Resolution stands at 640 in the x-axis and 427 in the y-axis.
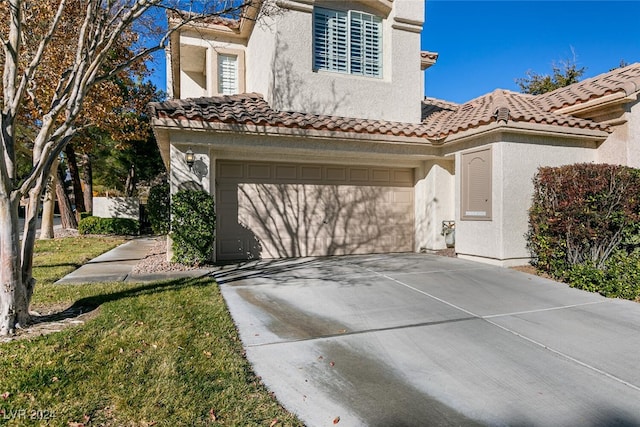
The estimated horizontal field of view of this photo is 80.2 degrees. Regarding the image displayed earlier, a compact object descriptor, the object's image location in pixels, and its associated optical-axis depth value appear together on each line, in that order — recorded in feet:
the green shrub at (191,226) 27.43
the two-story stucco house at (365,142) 28.63
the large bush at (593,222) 22.86
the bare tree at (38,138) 14.84
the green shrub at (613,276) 20.89
